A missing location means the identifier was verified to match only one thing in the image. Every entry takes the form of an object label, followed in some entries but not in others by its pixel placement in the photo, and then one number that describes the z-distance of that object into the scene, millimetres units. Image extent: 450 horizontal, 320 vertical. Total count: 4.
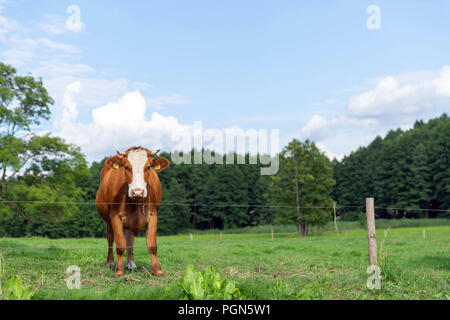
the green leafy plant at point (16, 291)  5469
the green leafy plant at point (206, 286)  5699
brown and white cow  7895
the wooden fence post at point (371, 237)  7832
